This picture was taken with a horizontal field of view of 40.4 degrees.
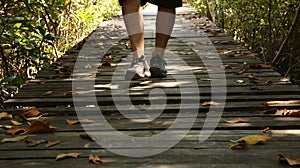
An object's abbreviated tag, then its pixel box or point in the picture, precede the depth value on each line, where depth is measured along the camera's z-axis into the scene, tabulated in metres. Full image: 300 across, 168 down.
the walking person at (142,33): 3.07
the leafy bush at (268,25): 6.51
